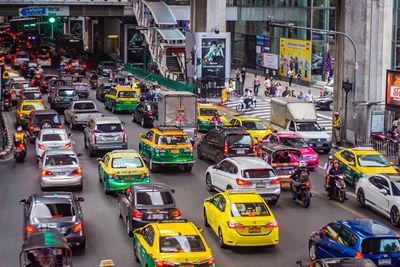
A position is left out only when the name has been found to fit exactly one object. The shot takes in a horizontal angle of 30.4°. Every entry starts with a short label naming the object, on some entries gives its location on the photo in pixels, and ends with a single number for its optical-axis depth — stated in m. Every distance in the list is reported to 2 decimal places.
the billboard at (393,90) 35.69
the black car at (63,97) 49.91
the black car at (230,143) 31.15
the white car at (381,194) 22.98
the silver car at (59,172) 26.47
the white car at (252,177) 24.42
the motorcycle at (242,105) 54.06
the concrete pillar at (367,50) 37.88
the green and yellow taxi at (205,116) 43.28
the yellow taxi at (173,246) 16.39
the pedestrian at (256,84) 61.66
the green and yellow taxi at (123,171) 25.80
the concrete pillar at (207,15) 67.81
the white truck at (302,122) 36.72
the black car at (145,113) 43.81
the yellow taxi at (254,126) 36.94
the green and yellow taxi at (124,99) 49.06
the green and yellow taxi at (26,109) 42.79
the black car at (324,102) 55.28
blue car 16.95
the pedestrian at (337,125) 40.34
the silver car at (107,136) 33.97
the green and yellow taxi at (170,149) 30.55
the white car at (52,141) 32.34
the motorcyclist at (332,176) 26.14
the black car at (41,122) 38.09
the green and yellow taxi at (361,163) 28.05
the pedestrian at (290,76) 65.06
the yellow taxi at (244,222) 19.53
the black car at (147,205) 20.69
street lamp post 36.62
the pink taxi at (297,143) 31.48
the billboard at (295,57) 66.96
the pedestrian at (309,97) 54.94
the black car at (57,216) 19.05
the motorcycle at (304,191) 25.27
